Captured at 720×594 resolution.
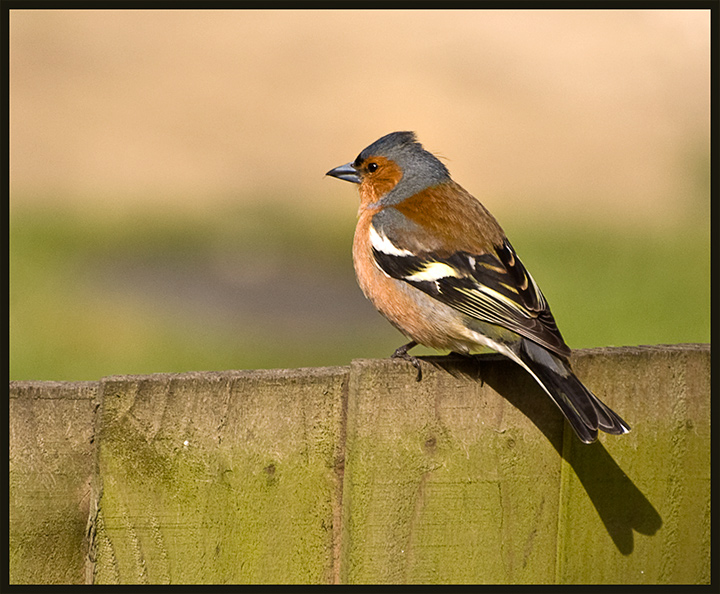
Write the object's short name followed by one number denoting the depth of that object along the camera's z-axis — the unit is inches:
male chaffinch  292.4
